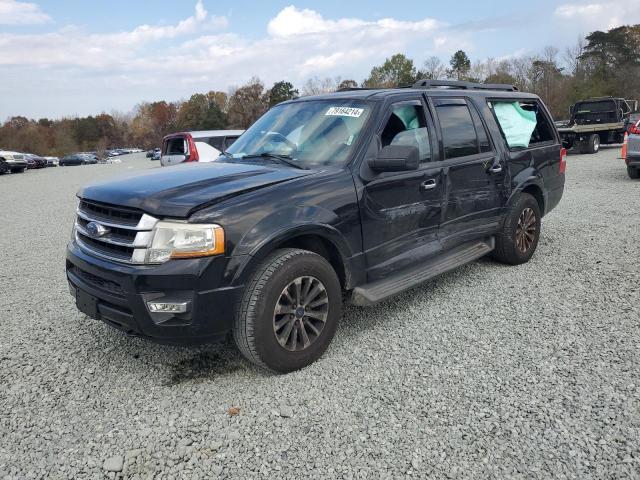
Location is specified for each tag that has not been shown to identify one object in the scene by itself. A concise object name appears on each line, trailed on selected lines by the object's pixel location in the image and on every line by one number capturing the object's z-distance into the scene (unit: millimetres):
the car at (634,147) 10969
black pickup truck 19031
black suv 2848
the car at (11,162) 27312
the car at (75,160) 54750
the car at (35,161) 35438
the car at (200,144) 11484
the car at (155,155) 44150
